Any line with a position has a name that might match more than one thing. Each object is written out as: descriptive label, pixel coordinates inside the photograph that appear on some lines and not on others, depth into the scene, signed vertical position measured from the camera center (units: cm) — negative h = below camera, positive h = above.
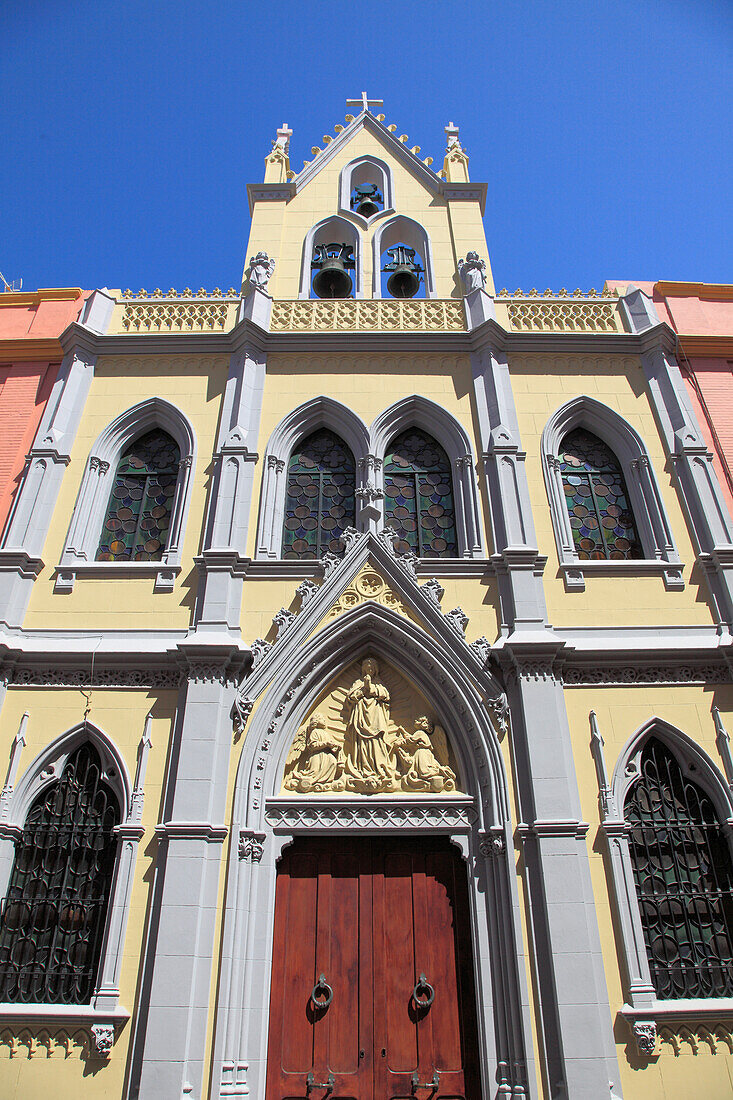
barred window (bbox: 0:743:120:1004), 770 +127
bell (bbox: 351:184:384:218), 1512 +1473
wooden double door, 739 +46
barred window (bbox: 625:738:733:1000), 770 +132
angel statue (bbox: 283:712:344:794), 862 +270
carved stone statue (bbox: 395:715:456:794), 859 +270
